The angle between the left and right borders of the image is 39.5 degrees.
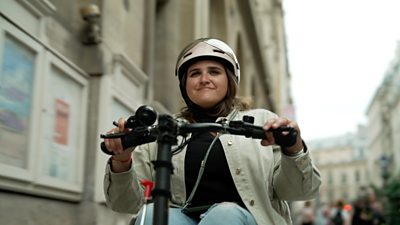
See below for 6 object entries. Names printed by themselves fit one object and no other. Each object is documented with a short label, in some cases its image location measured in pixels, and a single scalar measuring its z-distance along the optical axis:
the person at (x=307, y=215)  15.65
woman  2.64
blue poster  4.63
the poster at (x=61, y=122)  5.69
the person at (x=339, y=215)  15.16
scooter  1.92
